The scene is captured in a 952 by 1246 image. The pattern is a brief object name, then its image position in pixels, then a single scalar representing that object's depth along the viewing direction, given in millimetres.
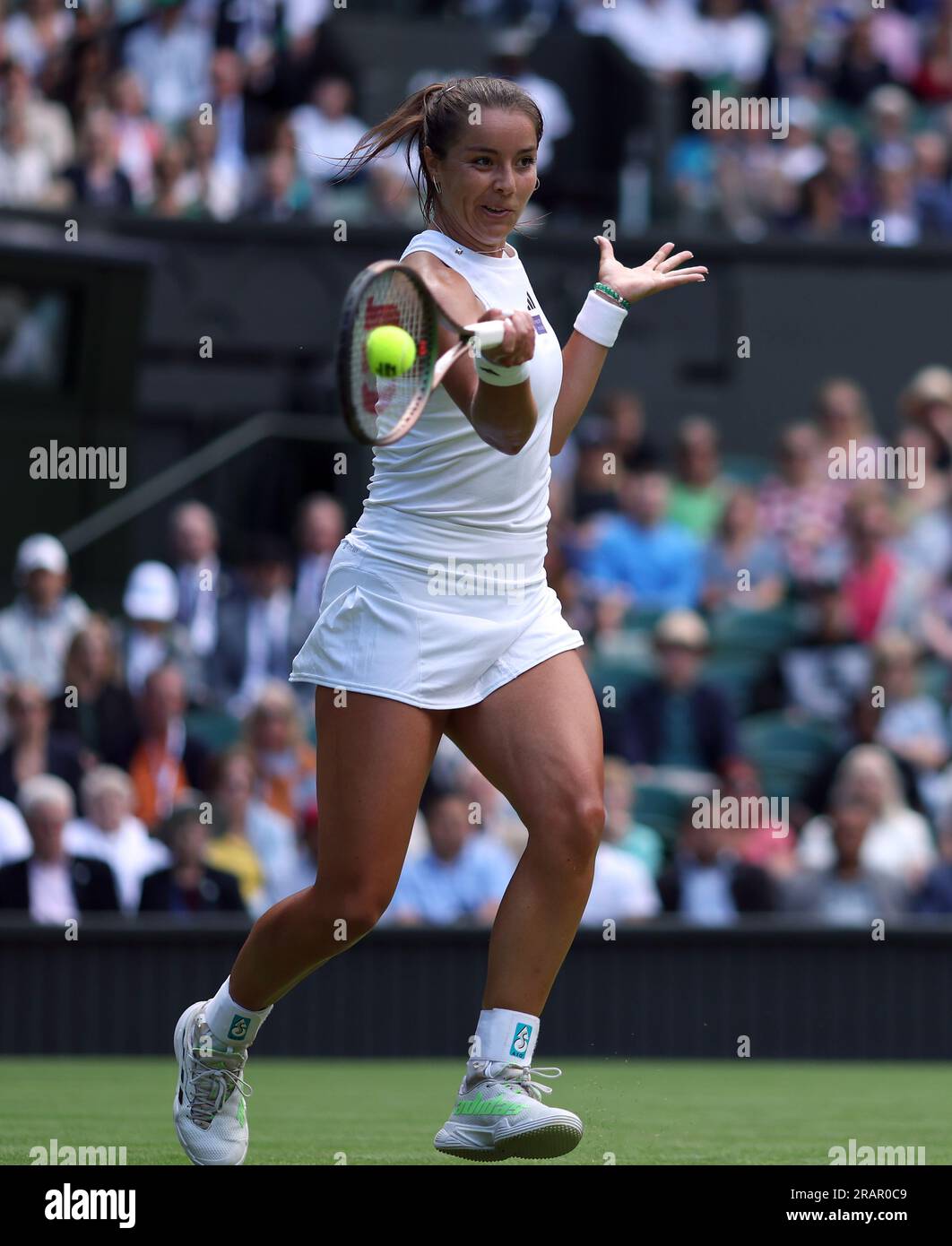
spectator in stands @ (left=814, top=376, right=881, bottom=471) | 11852
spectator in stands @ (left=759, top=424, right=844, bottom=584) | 11656
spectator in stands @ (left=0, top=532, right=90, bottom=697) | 10344
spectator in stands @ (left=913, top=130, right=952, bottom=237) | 13188
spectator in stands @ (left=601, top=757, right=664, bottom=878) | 9602
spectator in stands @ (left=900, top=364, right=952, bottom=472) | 11867
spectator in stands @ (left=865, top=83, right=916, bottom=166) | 13352
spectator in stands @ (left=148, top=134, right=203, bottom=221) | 12359
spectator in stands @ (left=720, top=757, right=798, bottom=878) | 9711
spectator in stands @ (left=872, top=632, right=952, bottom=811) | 10625
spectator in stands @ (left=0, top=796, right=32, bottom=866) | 9086
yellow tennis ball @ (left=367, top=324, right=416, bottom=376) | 4176
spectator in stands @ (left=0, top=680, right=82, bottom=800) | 9547
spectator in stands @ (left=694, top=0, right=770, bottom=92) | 14008
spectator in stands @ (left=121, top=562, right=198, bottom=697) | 10617
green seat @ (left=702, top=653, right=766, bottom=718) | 11336
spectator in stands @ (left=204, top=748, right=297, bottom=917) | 9445
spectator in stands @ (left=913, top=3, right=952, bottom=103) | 14148
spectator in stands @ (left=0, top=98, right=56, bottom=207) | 11984
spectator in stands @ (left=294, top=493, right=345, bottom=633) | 10969
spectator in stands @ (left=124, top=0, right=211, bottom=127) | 12961
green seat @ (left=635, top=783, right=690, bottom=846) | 10320
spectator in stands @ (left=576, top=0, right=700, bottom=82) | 14148
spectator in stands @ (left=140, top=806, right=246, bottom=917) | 9070
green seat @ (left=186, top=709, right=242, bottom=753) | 10539
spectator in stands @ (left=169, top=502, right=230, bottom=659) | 10875
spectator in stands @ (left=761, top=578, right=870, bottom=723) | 11055
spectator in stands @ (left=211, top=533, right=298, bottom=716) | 10844
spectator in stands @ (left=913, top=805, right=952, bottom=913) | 9484
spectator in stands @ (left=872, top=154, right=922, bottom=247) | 13023
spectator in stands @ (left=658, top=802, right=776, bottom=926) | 9516
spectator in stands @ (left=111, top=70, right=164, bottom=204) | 12445
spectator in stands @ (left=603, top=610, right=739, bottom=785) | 10547
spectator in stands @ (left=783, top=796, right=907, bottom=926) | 9500
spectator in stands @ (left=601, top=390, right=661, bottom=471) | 12008
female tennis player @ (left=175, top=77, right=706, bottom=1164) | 4465
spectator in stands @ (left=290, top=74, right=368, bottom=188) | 12781
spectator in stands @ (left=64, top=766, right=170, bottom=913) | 9180
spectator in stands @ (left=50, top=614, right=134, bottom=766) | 10039
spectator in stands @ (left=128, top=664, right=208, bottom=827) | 10023
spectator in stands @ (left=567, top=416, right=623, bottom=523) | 11773
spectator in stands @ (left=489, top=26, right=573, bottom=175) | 13234
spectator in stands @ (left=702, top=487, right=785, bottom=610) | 11445
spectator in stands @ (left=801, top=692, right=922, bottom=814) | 10438
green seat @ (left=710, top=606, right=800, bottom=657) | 11344
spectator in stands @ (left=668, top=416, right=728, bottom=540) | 11719
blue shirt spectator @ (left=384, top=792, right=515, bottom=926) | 9344
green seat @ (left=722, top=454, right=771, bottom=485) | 12570
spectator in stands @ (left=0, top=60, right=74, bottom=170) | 12117
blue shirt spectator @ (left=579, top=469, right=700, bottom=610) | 11422
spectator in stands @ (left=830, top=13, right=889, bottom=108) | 14008
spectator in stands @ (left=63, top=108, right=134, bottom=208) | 12180
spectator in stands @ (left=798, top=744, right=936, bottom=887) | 9648
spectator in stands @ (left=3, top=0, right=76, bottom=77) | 12891
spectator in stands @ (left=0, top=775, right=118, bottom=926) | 8969
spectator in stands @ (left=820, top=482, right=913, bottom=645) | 11281
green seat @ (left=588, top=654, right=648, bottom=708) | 10906
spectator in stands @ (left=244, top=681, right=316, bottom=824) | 9953
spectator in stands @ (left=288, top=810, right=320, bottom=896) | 9500
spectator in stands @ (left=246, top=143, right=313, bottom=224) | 12586
